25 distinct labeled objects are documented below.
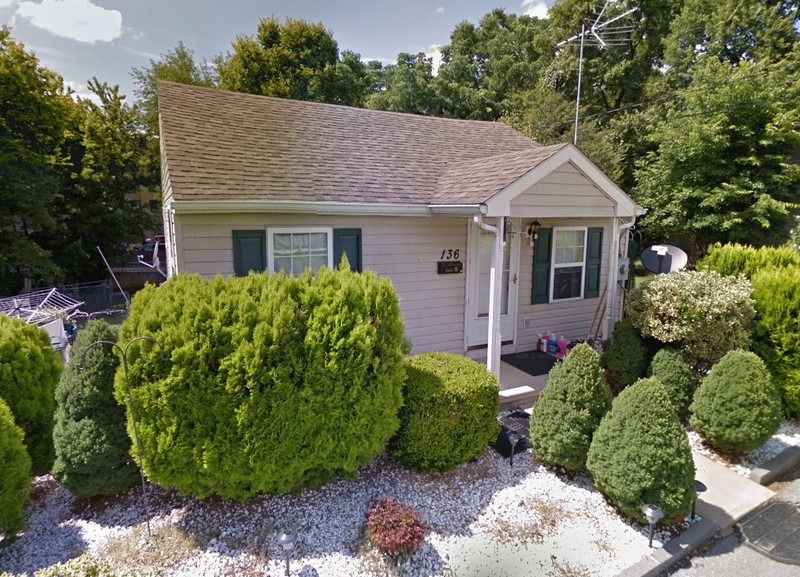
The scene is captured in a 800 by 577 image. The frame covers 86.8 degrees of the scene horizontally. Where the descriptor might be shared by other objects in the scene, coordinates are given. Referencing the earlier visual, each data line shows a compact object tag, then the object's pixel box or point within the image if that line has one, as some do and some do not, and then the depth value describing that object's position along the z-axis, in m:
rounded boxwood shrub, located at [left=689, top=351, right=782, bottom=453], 4.82
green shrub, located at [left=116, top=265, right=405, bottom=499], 3.45
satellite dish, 7.96
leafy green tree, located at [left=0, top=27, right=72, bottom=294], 13.13
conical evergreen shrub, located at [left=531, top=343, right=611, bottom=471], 4.34
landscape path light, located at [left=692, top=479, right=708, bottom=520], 4.45
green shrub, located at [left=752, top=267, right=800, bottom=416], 5.97
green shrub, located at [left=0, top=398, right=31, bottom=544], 3.28
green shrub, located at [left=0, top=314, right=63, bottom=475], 3.98
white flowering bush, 5.80
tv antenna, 10.92
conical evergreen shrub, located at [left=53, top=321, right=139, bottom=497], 3.72
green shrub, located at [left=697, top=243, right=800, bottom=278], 6.96
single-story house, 5.93
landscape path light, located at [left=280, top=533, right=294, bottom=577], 3.14
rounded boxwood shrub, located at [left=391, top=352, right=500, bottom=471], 4.41
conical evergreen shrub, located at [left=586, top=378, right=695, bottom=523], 3.68
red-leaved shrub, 3.42
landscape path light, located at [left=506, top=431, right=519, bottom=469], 4.62
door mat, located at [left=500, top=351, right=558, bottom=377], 7.35
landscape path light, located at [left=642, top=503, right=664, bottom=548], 3.50
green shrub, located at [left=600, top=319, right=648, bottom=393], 6.18
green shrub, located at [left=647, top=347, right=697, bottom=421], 5.59
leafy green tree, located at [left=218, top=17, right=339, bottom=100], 24.25
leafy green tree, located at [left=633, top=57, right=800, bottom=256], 13.39
